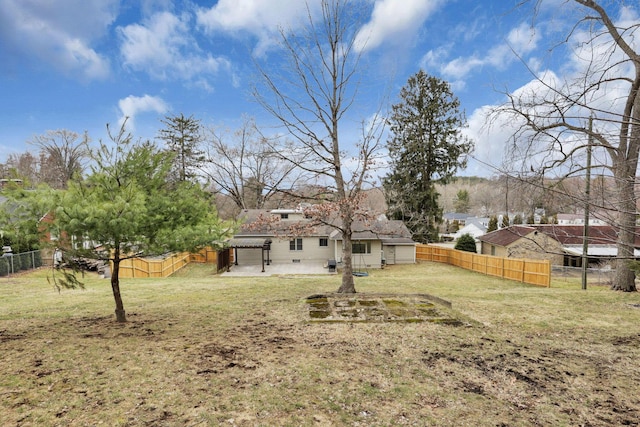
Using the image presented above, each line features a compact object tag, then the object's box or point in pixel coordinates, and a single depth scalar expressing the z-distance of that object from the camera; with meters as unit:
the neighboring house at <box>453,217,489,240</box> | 42.12
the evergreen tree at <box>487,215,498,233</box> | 36.56
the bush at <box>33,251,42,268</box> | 16.83
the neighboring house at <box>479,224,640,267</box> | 20.45
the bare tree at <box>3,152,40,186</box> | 39.39
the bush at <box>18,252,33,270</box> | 15.91
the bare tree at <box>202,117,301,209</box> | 29.64
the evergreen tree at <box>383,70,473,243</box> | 27.59
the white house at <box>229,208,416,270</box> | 21.92
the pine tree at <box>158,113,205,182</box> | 32.81
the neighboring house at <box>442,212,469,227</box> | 59.10
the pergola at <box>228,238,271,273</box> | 20.28
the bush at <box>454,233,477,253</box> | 25.70
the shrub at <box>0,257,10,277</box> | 14.81
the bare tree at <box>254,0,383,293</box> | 8.40
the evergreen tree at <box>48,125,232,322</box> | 4.66
